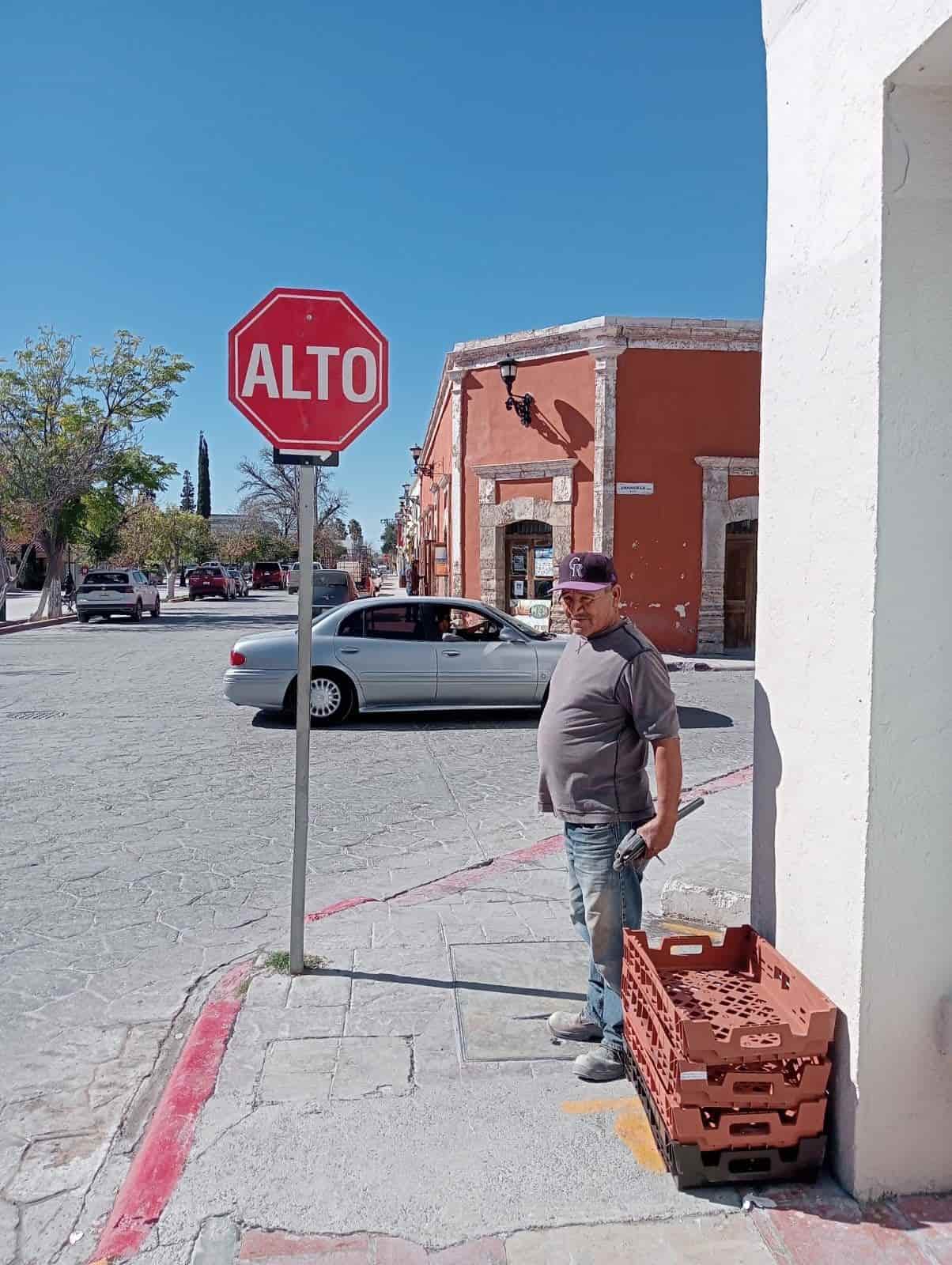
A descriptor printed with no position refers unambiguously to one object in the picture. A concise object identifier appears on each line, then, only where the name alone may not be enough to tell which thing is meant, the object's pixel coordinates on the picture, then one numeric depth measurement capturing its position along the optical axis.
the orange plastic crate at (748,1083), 2.54
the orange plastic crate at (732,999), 2.54
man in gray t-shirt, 3.10
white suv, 29.50
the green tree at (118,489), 31.11
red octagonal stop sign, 3.92
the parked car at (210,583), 48.91
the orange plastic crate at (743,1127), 2.57
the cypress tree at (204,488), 117.38
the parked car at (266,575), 65.75
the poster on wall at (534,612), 18.92
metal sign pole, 3.99
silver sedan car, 10.29
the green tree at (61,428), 28.23
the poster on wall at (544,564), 19.33
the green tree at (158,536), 48.00
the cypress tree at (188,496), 125.21
